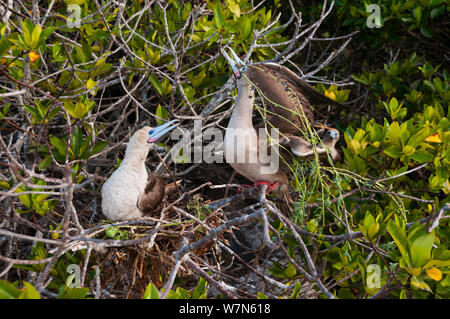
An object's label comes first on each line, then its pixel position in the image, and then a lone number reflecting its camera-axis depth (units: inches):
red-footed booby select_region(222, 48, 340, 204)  98.1
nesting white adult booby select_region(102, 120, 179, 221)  98.1
